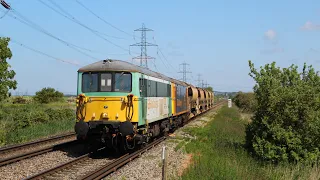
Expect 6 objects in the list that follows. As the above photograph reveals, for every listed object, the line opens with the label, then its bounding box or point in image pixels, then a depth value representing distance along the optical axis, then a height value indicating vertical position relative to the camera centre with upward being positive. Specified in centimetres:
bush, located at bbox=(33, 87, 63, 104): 5625 +145
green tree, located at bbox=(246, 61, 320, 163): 1259 -41
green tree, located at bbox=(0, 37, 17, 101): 3156 +288
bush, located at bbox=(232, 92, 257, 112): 5522 +66
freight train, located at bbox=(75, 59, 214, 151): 1316 +3
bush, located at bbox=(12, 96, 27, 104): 5207 +75
